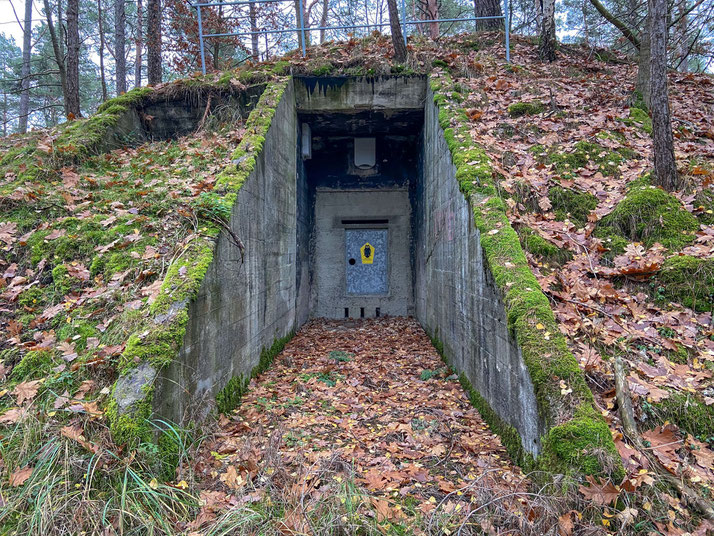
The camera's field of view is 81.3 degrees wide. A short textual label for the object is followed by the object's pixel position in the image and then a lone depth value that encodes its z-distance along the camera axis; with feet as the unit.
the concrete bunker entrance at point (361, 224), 34.22
